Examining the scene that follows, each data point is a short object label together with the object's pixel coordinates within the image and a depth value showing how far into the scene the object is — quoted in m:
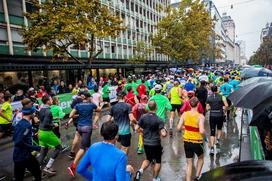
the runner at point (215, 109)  6.88
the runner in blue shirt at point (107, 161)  2.69
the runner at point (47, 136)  5.84
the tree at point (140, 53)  38.69
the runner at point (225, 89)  9.99
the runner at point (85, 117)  6.05
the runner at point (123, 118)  6.02
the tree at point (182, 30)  33.50
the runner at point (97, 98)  10.02
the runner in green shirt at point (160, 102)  7.21
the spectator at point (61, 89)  15.70
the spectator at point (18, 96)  11.20
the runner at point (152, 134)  5.00
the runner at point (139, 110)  6.55
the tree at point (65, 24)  16.14
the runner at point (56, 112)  6.85
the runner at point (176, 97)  9.42
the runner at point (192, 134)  4.85
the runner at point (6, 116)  8.60
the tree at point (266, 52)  55.86
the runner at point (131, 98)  8.89
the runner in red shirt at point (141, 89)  12.02
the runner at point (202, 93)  9.52
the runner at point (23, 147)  4.46
